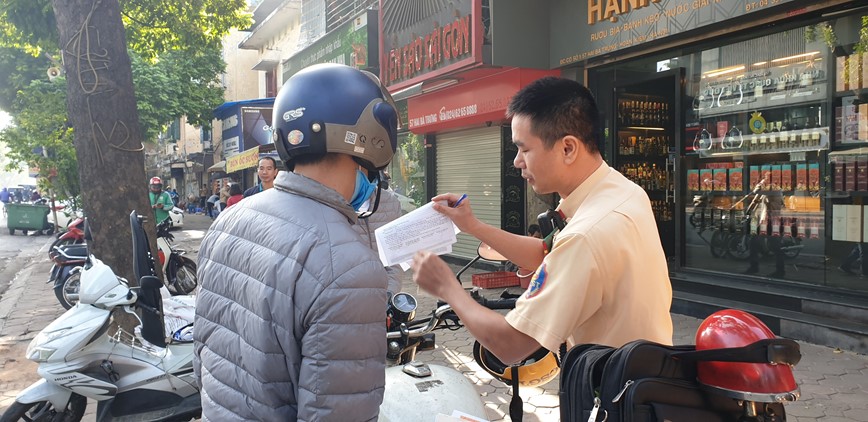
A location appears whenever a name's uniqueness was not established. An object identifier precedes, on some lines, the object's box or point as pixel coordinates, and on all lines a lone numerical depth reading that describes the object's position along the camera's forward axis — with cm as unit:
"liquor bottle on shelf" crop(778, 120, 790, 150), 638
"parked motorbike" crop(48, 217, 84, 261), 1072
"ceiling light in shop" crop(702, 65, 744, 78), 672
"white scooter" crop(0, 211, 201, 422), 338
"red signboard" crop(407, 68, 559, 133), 866
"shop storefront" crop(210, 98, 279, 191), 1792
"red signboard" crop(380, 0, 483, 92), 849
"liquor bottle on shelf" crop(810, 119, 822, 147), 605
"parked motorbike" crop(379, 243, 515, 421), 209
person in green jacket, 1088
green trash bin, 2023
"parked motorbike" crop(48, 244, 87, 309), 765
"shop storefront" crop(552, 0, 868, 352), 571
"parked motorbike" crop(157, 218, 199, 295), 888
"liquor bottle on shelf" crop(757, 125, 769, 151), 663
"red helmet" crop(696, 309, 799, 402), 114
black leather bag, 113
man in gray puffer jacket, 125
